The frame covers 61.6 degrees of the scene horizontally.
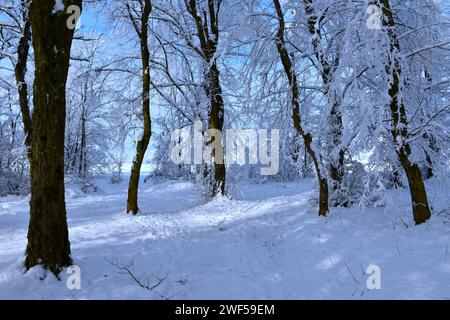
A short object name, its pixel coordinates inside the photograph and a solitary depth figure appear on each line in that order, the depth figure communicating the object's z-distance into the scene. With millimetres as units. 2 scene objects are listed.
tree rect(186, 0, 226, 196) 14258
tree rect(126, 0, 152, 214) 11656
